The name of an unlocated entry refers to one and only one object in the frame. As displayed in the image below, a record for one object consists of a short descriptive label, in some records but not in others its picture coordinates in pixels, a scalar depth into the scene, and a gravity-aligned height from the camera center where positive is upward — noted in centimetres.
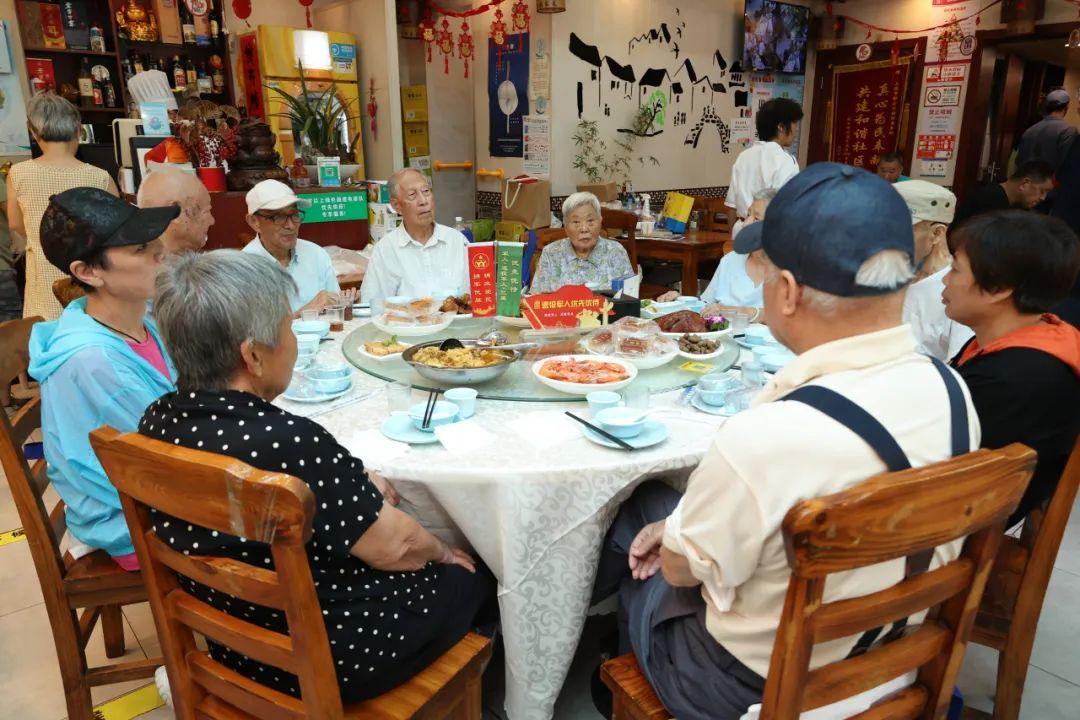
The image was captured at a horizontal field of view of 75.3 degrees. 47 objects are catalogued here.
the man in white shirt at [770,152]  474 +4
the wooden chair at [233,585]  92 -60
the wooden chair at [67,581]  148 -91
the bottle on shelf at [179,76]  587 +68
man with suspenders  93 -35
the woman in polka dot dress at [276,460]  110 -45
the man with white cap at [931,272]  226 -37
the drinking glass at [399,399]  173 -58
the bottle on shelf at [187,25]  577 +108
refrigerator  537 +64
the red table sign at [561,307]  226 -46
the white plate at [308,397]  181 -60
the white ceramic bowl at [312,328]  238 -55
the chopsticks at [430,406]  158 -55
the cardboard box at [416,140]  636 +17
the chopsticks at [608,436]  149 -58
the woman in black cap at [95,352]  155 -42
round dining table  143 -69
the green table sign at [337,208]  419 -28
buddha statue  548 +105
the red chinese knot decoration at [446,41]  629 +102
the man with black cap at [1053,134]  543 +18
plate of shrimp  176 -55
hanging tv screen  698 +120
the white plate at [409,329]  230 -54
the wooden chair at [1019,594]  126 -89
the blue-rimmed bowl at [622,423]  153 -56
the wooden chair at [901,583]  83 -54
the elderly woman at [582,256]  338 -47
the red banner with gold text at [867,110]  706 +48
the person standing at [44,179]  350 -9
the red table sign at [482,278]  241 -40
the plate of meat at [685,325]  229 -53
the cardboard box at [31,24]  518 +98
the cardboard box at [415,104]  632 +49
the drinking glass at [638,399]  167 -55
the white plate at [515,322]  246 -55
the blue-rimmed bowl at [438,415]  160 -57
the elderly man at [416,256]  326 -45
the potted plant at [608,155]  596 +3
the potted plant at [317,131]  471 +19
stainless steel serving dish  180 -54
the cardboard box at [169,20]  561 +109
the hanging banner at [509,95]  597 +54
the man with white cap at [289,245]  288 -36
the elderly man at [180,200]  261 -15
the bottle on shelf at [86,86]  548 +56
